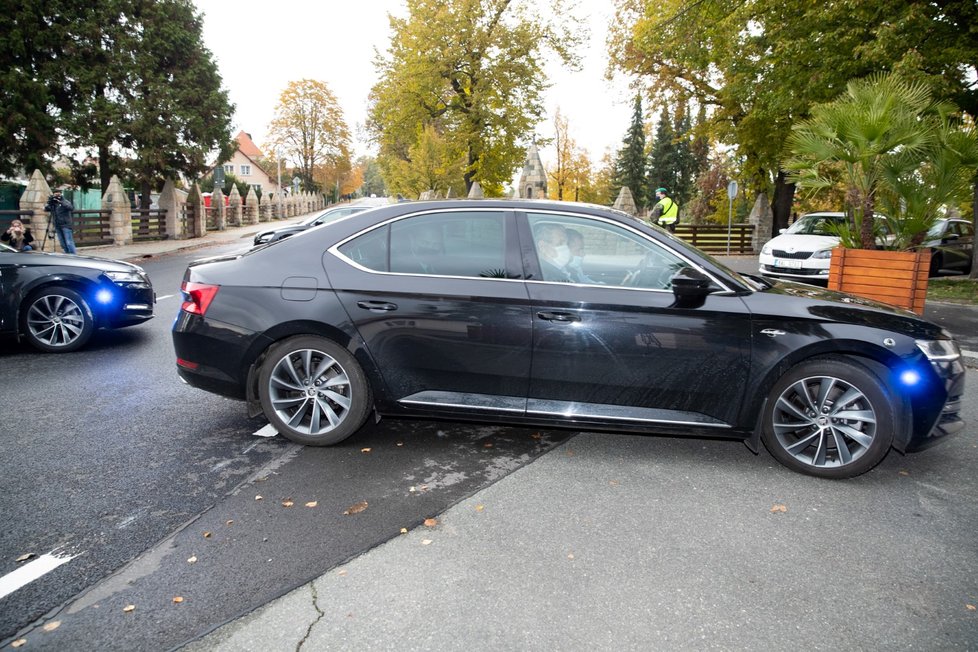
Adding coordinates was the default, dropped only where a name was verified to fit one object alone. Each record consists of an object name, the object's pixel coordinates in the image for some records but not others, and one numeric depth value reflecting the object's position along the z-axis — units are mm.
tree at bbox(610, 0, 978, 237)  14539
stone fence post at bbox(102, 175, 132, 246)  24859
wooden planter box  8945
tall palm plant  8672
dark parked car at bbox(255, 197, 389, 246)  17281
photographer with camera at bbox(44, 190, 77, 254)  18250
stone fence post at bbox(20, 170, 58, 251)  20828
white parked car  14523
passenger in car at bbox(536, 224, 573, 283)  4309
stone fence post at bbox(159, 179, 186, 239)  29203
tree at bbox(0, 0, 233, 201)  26594
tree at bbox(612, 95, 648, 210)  70188
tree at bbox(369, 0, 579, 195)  31719
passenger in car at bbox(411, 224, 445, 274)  4438
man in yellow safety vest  14961
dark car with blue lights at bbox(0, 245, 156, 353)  7328
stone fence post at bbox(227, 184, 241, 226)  41594
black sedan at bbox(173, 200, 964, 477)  4078
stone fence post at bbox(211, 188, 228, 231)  35844
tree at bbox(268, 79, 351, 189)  78812
